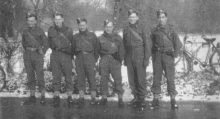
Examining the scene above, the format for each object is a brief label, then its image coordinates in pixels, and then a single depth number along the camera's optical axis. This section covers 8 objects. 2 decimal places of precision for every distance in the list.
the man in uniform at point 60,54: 9.86
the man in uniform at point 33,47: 10.02
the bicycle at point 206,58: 14.05
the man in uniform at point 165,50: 9.49
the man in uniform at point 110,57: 9.77
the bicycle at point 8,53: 13.38
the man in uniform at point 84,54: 9.77
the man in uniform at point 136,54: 9.59
